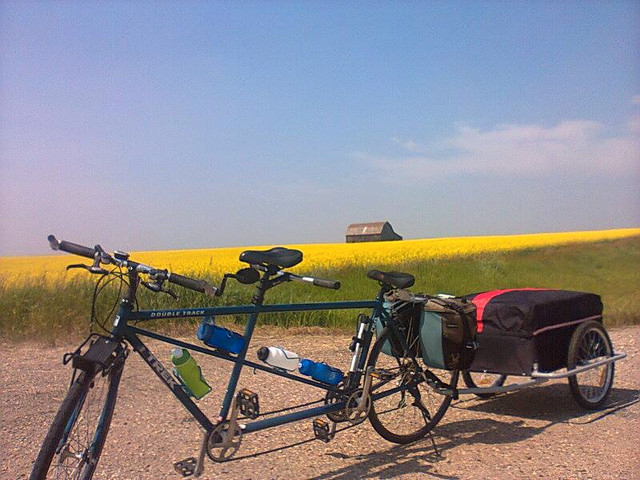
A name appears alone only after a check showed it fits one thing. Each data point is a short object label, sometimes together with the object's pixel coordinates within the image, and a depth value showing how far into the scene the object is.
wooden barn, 48.09
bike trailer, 4.85
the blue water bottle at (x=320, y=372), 4.15
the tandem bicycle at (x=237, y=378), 3.14
